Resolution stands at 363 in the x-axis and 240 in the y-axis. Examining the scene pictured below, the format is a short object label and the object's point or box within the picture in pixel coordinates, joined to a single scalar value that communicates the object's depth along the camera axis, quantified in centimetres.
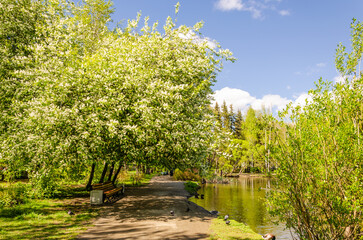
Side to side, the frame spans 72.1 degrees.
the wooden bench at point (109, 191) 1563
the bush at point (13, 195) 1252
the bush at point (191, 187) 2795
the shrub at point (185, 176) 4038
